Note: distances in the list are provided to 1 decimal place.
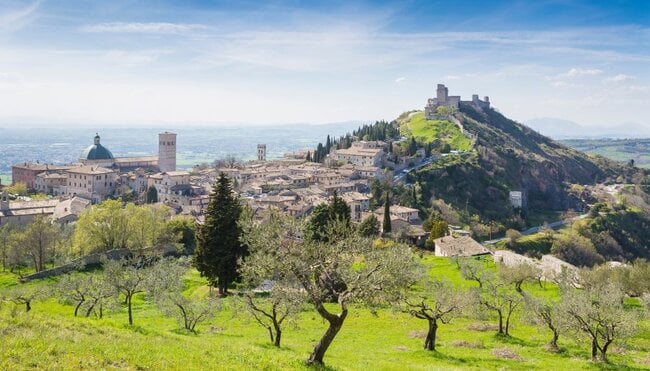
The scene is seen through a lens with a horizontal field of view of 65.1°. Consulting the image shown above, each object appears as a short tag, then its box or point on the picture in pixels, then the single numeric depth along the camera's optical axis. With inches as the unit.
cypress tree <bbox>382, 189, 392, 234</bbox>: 3284.9
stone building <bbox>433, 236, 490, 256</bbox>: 2704.2
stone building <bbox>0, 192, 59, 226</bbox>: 3257.9
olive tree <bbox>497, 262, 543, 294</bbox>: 1667.1
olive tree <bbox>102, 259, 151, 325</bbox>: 1259.8
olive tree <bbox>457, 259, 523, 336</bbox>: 1242.0
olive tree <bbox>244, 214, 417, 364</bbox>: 715.4
